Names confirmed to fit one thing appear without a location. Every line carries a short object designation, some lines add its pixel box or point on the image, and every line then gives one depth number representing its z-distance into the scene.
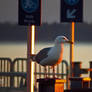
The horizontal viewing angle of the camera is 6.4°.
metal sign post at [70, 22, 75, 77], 25.38
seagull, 17.84
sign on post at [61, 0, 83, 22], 22.44
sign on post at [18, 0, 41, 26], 20.27
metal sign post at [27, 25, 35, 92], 20.09
